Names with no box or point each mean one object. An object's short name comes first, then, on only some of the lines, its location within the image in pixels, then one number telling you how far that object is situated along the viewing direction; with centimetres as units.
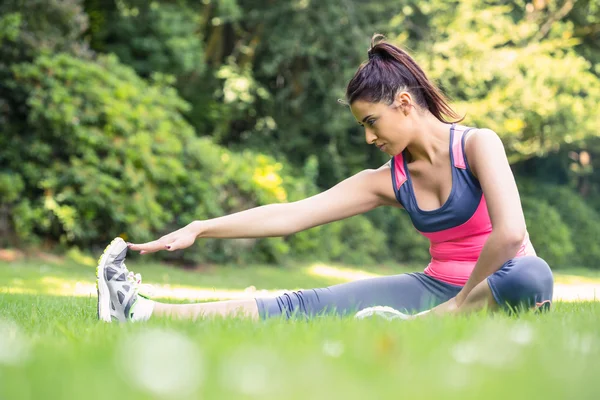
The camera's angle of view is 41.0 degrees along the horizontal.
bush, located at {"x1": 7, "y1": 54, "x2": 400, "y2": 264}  1109
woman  377
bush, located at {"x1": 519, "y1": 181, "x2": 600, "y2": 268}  2469
